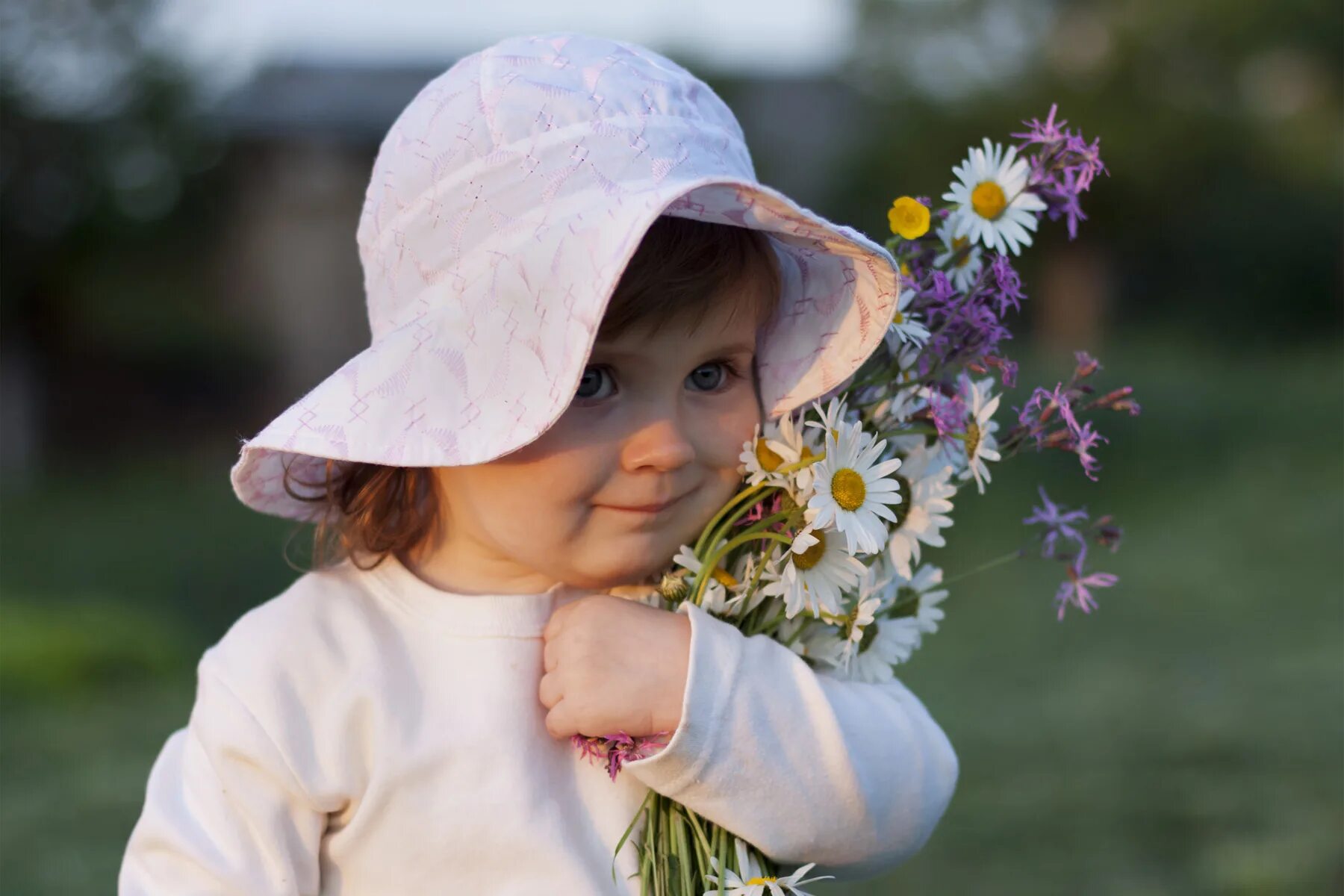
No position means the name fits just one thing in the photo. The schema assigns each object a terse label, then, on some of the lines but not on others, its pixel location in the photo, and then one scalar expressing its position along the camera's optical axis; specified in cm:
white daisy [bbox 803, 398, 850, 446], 100
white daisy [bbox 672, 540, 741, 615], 103
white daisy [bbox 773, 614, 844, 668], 105
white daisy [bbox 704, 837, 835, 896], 100
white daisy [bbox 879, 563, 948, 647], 108
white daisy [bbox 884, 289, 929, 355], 102
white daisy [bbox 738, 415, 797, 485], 102
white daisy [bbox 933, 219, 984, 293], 104
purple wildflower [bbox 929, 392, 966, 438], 103
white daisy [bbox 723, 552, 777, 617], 103
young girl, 99
